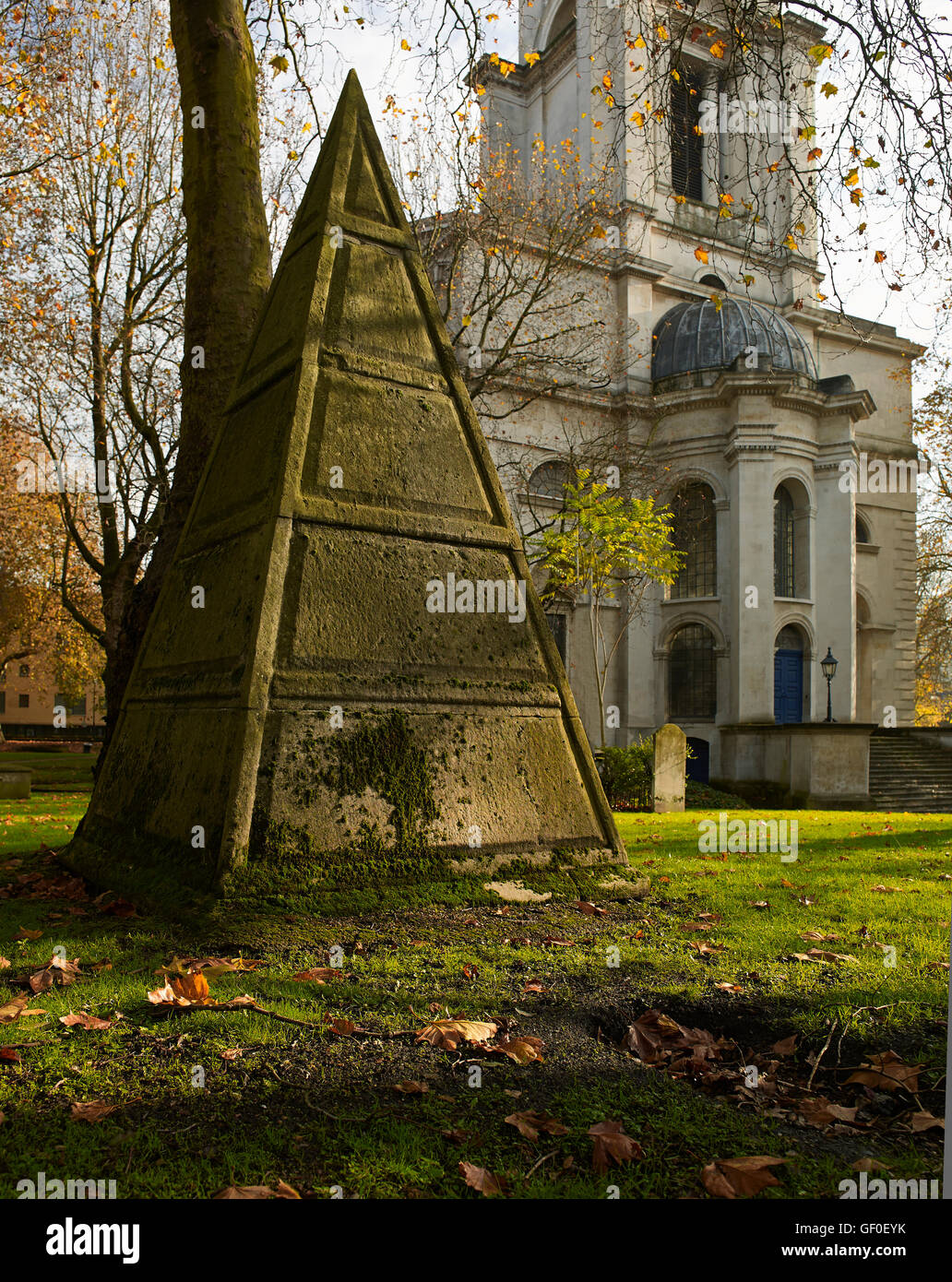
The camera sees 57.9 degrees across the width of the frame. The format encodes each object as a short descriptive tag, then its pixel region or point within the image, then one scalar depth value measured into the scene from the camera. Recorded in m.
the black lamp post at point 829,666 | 21.70
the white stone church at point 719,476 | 24.77
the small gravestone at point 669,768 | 15.03
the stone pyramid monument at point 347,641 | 3.99
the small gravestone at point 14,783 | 13.17
